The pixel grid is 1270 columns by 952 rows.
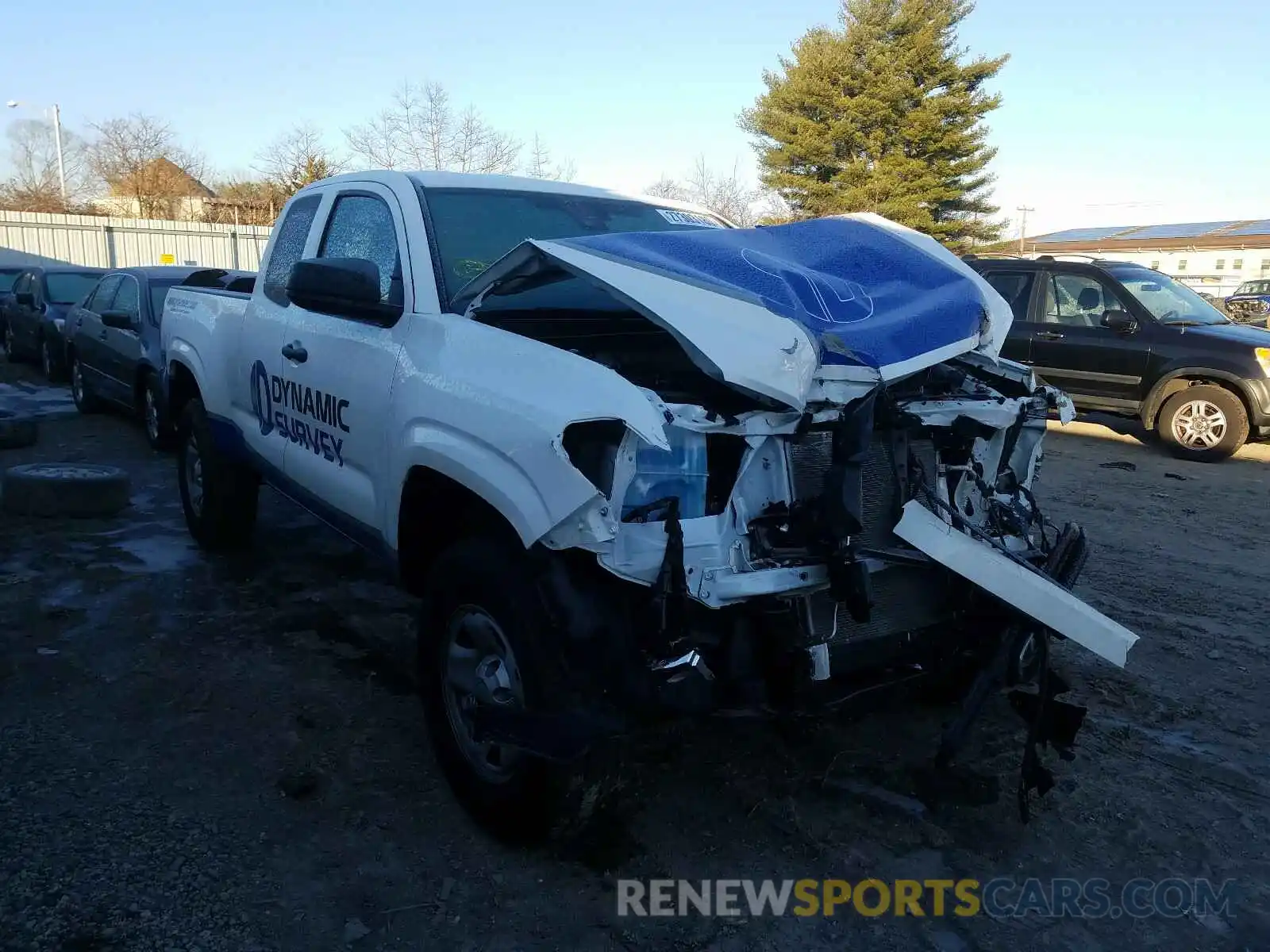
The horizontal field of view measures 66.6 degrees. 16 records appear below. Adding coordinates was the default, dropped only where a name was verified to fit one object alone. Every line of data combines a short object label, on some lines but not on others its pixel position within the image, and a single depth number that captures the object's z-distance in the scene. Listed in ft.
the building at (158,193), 119.03
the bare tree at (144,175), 119.24
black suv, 30.53
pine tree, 109.91
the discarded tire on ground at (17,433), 28.50
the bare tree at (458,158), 89.20
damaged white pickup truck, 8.32
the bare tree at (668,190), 111.14
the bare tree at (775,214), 111.95
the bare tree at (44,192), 142.00
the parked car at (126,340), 28.17
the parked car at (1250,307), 90.63
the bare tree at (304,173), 98.94
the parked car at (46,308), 43.65
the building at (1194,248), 169.27
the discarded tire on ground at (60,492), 20.80
